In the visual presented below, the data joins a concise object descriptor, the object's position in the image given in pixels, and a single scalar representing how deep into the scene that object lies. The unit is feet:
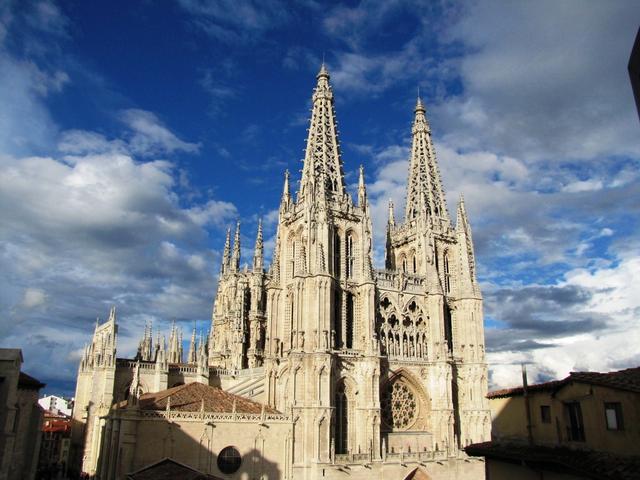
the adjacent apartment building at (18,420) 76.69
